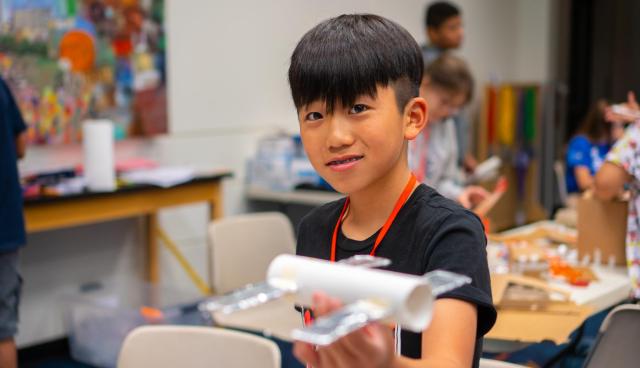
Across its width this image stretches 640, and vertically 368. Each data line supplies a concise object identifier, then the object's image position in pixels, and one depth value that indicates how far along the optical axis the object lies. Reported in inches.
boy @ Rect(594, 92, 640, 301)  93.3
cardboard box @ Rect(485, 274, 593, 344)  74.3
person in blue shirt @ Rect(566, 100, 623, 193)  162.2
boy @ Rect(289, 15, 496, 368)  36.0
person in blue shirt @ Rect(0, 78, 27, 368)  104.8
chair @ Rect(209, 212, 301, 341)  114.4
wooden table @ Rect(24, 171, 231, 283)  123.3
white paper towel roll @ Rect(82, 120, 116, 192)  133.3
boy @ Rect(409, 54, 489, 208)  107.6
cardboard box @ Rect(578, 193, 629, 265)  99.7
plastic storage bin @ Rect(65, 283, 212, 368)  133.0
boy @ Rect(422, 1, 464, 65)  173.5
